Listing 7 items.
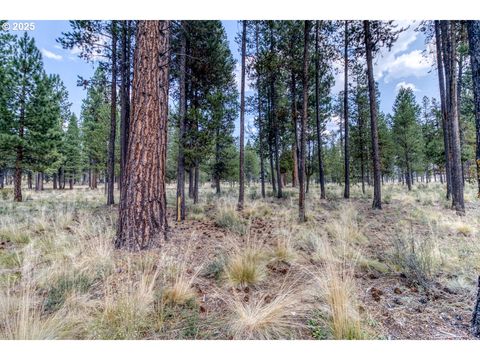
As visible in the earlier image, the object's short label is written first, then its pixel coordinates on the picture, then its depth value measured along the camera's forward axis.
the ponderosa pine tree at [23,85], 11.79
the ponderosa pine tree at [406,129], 18.72
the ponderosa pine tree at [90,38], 7.20
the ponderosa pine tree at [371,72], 7.90
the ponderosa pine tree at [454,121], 7.44
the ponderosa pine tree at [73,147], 24.81
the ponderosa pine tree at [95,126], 19.42
